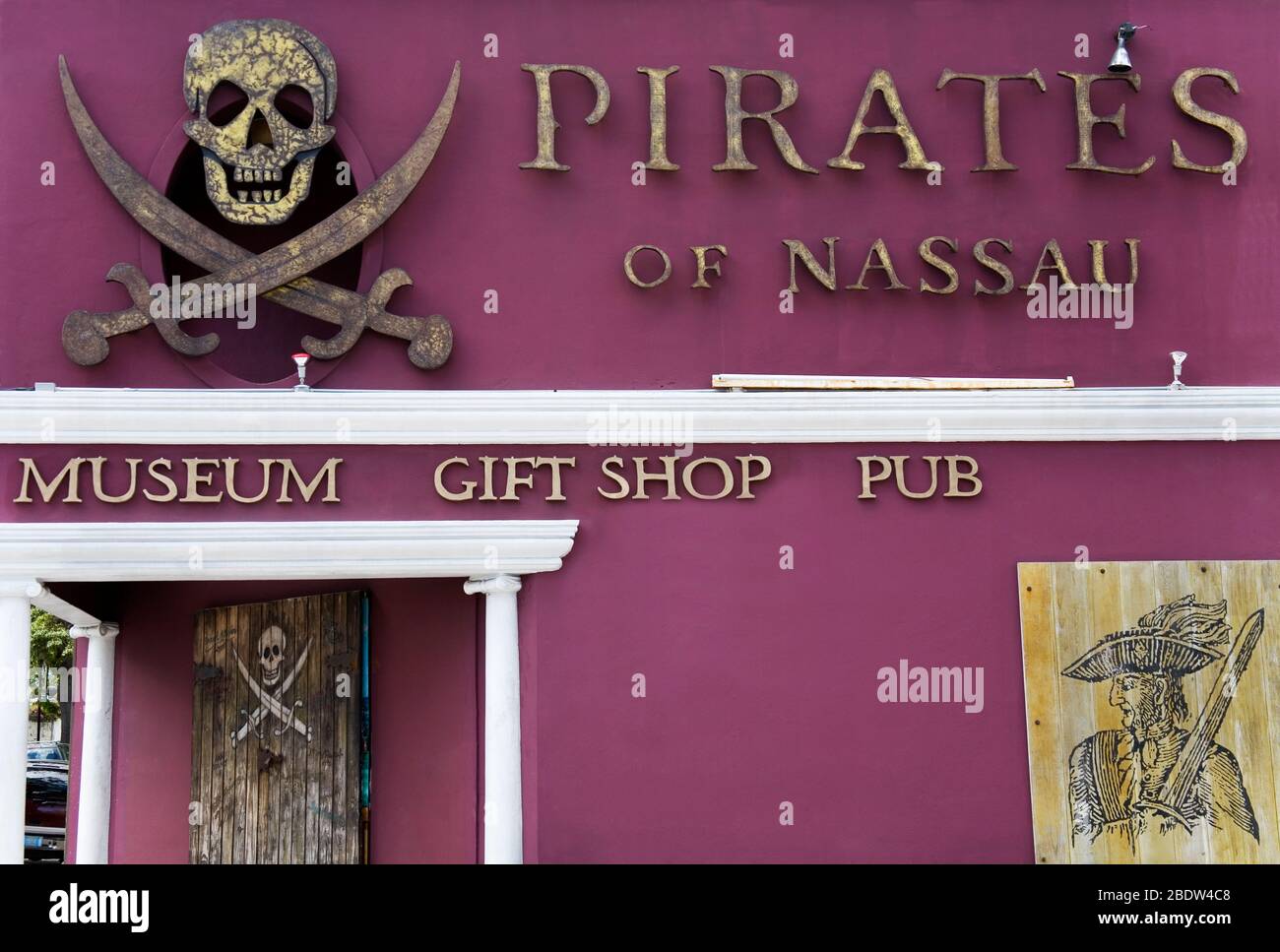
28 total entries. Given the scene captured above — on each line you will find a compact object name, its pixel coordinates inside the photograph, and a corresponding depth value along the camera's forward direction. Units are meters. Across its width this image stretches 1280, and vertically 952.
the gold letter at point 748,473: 9.66
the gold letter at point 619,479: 9.61
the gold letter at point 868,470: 9.73
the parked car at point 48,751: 25.06
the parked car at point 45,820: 19.36
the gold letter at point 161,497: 9.32
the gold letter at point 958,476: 9.77
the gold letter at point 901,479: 9.74
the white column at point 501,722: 9.18
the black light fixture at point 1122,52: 9.99
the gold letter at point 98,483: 9.27
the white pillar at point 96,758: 11.42
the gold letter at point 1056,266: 10.01
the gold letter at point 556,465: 9.56
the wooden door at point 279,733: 10.81
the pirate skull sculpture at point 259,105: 9.60
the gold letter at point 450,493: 9.51
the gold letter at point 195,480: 9.33
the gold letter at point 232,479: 9.35
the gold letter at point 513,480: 9.55
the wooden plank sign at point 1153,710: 9.44
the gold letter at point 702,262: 9.83
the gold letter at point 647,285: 9.82
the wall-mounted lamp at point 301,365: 9.41
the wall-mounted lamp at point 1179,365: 9.91
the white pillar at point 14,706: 8.86
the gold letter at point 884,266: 9.91
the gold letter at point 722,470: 9.66
